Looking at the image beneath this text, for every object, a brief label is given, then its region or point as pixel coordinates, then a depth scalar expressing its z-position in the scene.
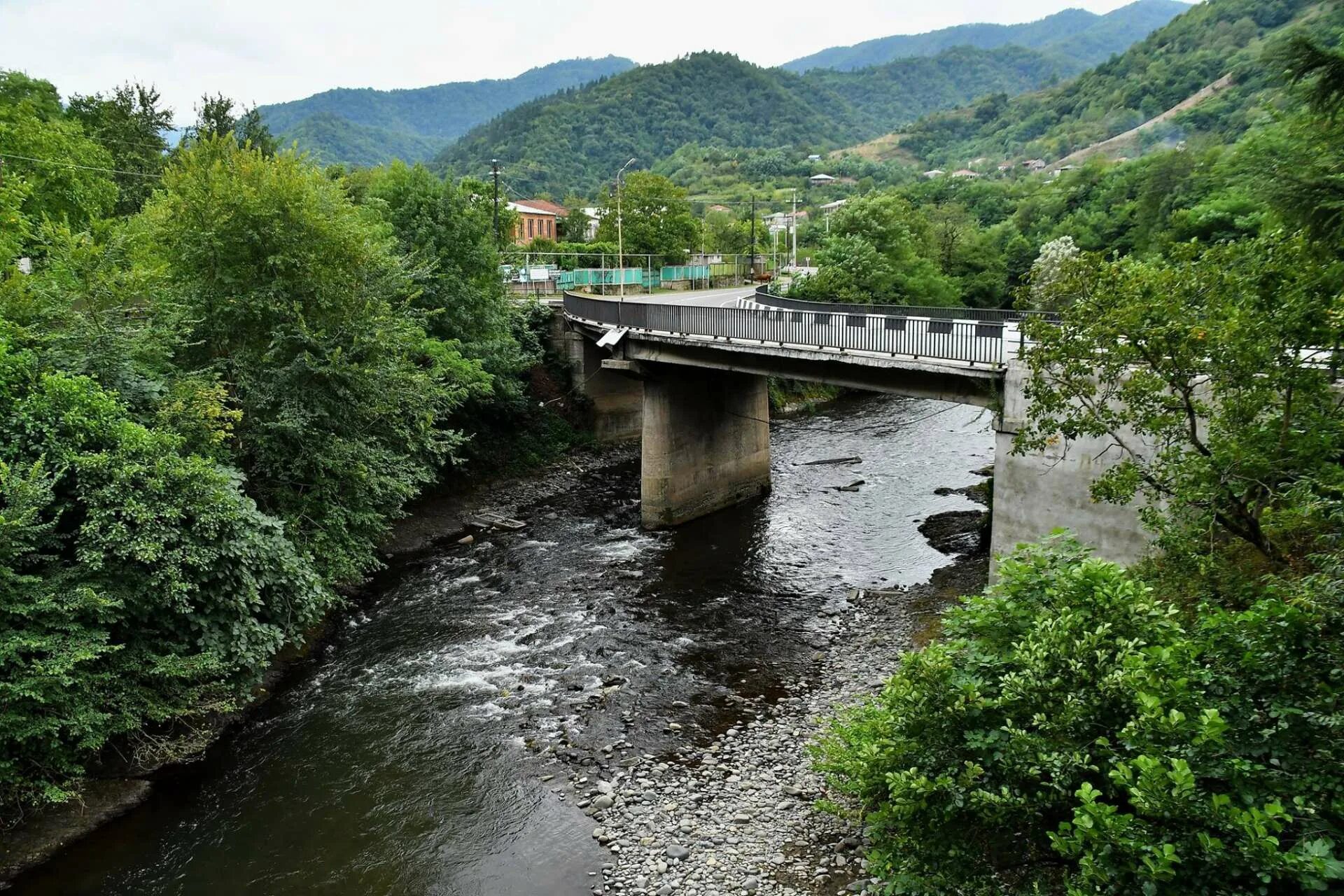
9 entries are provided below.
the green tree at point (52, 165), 30.25
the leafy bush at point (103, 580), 12.32
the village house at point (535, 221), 101.88
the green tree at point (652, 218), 68.50
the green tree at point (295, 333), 19.02
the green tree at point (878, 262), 46.34
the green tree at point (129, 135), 43.88
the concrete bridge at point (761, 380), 16.94
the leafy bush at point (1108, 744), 6.33
